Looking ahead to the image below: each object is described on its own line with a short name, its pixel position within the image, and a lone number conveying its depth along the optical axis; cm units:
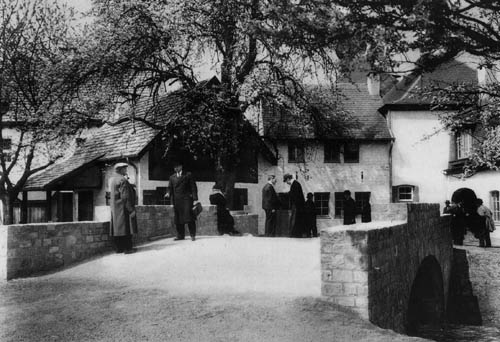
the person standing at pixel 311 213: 1909
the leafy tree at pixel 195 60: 2102
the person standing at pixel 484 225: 2109
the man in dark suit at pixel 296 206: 1691
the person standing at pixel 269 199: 1733
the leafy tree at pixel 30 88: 2333
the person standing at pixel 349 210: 2188
